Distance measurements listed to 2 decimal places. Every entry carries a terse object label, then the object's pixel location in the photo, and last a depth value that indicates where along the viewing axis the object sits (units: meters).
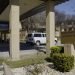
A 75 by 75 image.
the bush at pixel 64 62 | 4.66
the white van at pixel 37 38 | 15.51
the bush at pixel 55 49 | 6.36
